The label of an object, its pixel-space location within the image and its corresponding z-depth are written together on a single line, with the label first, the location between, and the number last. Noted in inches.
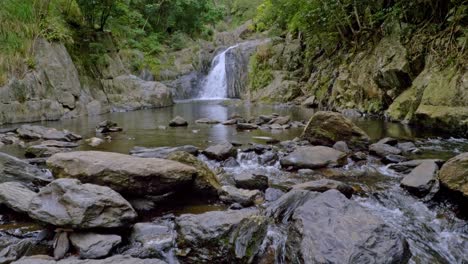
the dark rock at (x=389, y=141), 254.7
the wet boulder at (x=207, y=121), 402.5
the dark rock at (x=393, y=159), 212.2
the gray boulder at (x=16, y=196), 131.9
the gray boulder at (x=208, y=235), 111.3
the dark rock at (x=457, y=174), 135.9
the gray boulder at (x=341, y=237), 97.6
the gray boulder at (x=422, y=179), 153.5
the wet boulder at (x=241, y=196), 149.5
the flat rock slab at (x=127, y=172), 146.5
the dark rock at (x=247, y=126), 360.8
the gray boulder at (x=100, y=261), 96.7
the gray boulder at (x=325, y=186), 153.4
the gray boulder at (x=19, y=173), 163.9
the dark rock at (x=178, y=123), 376.5
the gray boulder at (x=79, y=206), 115.6
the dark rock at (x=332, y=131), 255.8
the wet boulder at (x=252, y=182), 168.2
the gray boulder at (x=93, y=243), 107.2
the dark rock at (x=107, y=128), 339.6
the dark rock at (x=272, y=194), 155.5
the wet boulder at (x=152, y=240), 111.8
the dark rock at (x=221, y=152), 225.5
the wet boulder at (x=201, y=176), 158.1
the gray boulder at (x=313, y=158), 205.0
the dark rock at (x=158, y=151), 225.6
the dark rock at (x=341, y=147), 238.6
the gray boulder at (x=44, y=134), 289.4
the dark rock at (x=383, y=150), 225.6
